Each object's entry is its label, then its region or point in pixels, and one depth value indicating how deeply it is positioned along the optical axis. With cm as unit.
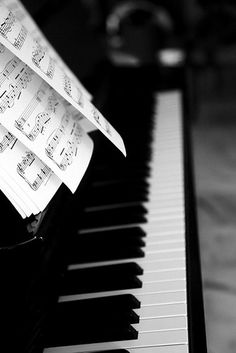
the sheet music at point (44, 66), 98
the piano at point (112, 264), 93
